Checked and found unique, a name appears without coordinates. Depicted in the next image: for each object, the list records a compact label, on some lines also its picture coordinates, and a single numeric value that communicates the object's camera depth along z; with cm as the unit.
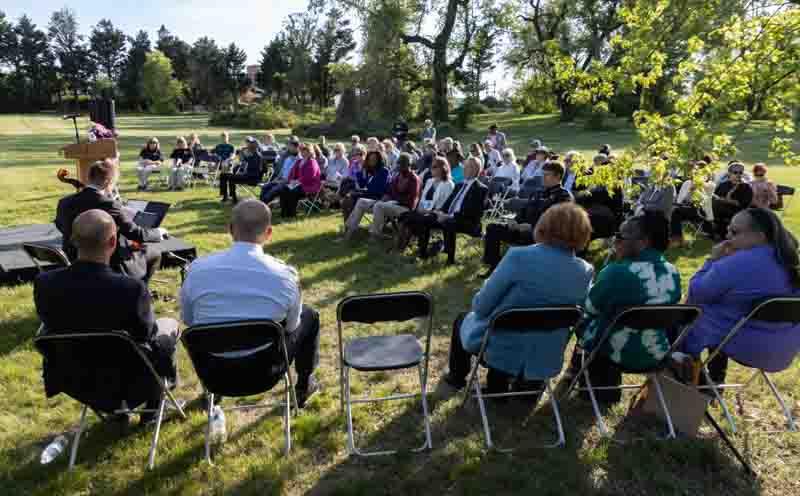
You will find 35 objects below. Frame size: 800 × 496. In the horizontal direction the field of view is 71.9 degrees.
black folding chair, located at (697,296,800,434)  306
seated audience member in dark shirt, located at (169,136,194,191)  1322
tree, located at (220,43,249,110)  7006
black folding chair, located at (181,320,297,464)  277
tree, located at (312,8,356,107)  6181
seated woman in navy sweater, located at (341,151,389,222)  891
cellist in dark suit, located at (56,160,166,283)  483
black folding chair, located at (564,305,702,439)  302
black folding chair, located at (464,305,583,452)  294
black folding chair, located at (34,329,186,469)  277
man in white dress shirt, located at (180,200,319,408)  301
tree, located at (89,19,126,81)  8038
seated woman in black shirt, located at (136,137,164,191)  1316
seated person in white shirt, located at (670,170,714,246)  840
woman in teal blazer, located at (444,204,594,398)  324
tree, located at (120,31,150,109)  6981
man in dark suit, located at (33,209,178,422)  290
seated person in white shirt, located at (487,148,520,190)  1056
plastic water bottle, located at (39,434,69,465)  318
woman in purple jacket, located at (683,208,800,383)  333
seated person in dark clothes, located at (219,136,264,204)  1157
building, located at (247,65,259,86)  7638
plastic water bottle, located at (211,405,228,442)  338
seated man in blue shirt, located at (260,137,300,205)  1024
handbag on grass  331
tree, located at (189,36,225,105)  6900
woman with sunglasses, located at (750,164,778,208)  645
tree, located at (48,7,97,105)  7188
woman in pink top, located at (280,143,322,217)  1011
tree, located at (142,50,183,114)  6306
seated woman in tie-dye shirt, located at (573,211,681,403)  336
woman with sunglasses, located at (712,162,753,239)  796
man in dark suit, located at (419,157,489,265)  722
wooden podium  918
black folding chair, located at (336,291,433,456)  308
